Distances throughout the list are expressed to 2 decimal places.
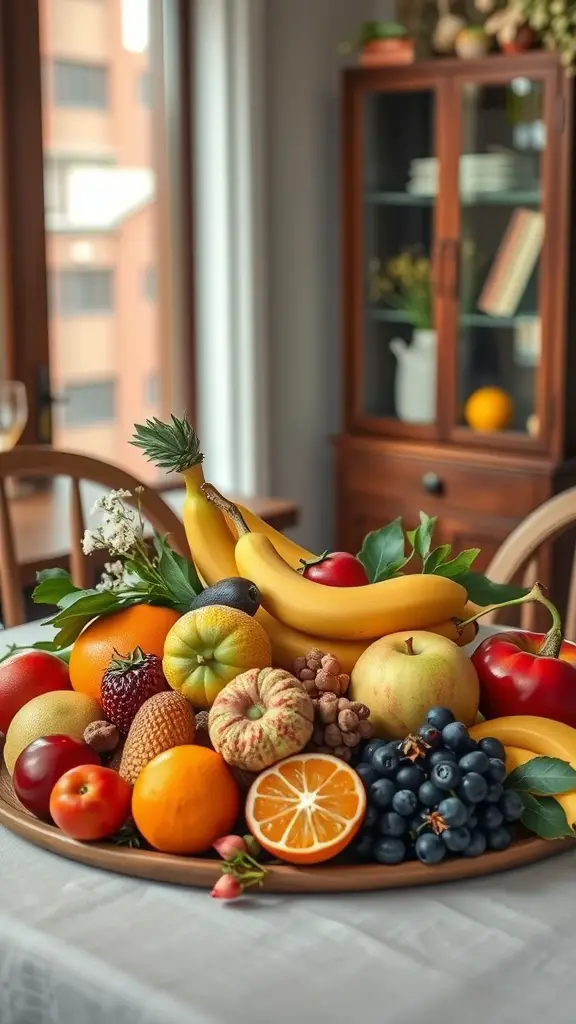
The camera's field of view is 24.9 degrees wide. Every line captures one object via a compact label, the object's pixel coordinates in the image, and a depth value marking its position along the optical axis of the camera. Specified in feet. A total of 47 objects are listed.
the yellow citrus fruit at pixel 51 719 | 3.61
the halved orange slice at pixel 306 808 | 3.13
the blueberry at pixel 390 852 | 3.18
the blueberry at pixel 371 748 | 3.27
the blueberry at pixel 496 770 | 3.20
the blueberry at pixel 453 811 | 3.14
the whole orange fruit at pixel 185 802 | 3.18
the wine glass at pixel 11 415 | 8.13
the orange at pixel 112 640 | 3.75
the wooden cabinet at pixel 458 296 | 10.17
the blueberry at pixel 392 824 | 3.19
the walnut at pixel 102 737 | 3.49
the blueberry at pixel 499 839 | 3.25
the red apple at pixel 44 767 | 3.40
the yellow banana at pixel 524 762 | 3.30
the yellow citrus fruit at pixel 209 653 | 3.47
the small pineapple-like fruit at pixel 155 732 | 3.35
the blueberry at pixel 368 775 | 3.23
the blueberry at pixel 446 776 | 3.14
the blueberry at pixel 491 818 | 3.24
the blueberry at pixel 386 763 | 3.22
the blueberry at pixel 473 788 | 3.14
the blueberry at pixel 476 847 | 3.22
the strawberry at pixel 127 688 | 3.53
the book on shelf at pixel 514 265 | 10.34
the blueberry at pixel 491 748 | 3.28
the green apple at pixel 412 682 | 3.39
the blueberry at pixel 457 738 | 3.22
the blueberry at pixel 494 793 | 3.21
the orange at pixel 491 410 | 10.66
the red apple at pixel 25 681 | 3.90
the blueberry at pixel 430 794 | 3.15
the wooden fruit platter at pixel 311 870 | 3.11
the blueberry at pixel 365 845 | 3.21
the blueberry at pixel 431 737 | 3.22
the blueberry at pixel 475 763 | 3.17
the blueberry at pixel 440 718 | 3.26
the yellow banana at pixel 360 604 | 3.68
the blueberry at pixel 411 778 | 3.18
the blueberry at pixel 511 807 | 3.27
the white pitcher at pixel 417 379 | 11.12
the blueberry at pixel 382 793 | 3.18
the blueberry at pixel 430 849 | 3.15
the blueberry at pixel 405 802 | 3.15
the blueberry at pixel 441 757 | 3.19
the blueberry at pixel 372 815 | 3.21
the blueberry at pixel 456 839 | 3.17
